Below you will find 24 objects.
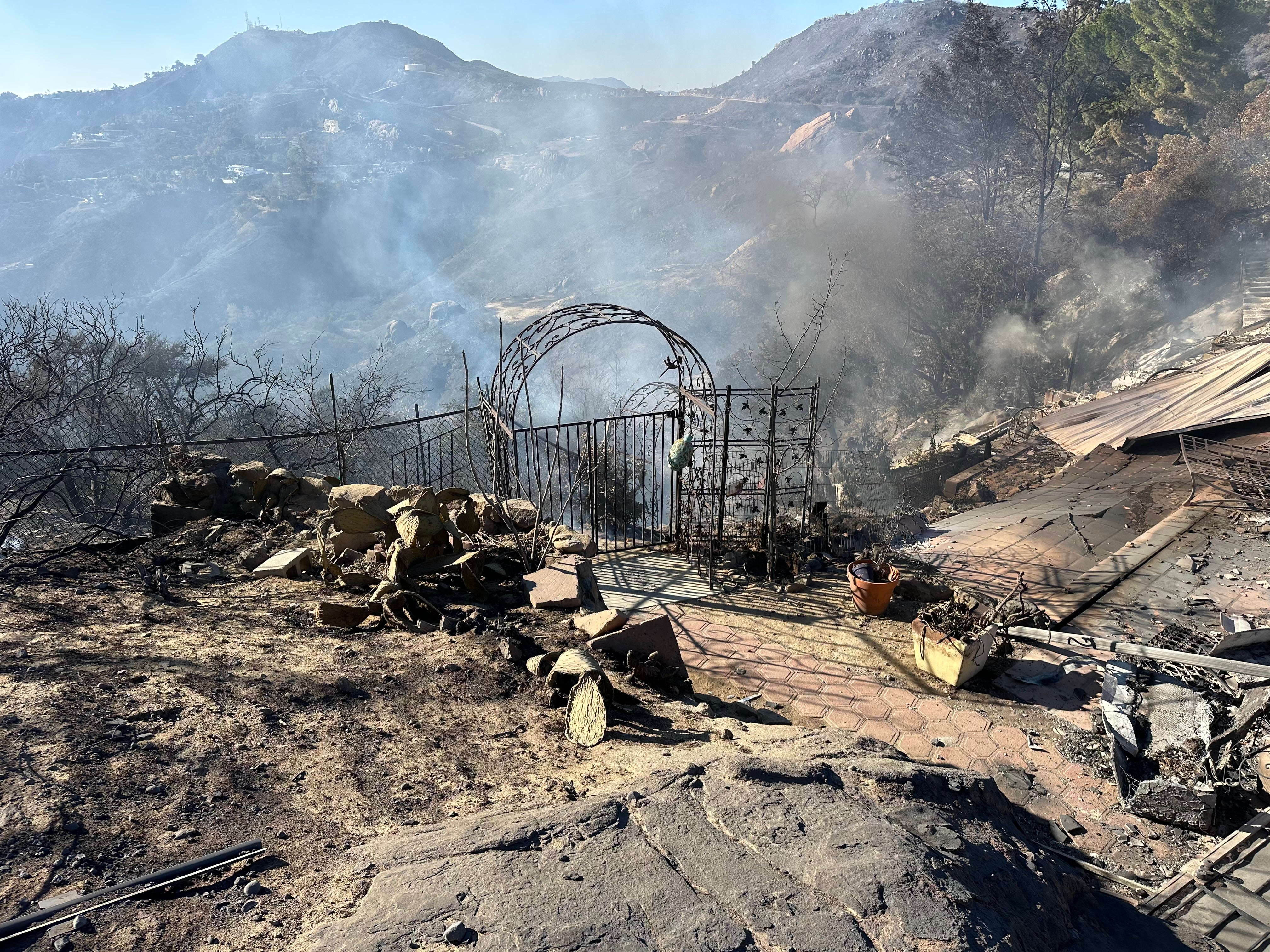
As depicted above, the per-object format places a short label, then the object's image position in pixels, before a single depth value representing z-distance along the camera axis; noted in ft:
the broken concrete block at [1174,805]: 12.80
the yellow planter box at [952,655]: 17.66
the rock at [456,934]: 6.87
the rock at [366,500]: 19.75
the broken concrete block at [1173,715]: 14.83
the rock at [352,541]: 19.60
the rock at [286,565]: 18.76
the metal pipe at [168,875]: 6.61
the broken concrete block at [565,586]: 17.80
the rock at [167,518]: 22.82
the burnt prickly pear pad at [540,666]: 14.08
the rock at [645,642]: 15.72
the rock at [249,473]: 24.66
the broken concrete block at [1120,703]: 15.10
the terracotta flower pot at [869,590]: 21.75
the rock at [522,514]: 22.93
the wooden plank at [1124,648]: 13.10
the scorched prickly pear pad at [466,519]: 21.20
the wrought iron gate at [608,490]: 21.71
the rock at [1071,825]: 12.89
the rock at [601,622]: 16.12
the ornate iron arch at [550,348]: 20.92
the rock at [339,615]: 15.87
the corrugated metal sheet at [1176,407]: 34.55
